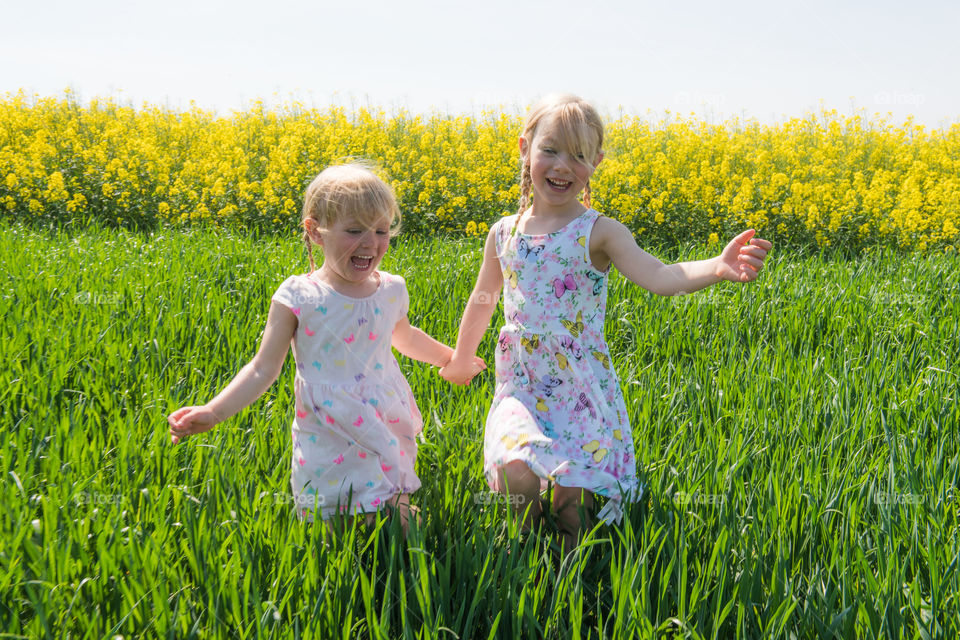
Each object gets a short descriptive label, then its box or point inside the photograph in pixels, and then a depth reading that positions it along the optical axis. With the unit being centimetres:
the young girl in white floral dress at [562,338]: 185
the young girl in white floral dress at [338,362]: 171
